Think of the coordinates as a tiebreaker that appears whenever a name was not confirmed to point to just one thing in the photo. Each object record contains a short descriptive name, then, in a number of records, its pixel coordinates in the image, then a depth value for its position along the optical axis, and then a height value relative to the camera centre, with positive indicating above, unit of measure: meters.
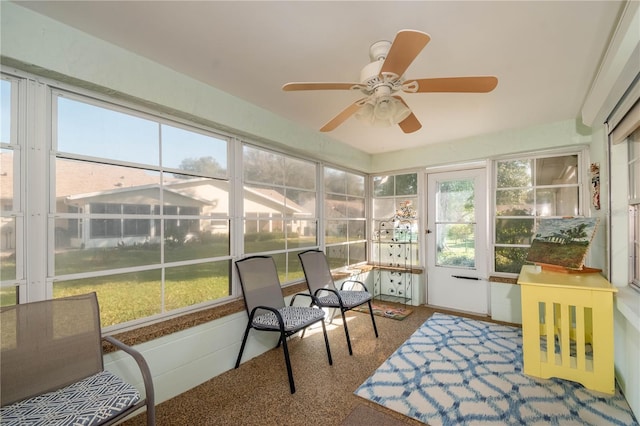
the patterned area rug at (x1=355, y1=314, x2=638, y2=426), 1.83 -1.30
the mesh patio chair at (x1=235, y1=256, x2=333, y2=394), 2.23 -0.81
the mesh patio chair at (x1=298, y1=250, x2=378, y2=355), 2.85 -0.80
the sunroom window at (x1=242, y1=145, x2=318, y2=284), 2.88 +0.07
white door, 3.85 -0.38
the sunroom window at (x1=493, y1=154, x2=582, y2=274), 3.30 +0.18
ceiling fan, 1.24 +0.68
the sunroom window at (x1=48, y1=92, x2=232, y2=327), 1.79 +0.03
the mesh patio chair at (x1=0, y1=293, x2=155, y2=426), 1.27 -0.79
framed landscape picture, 2.38 -0.25
